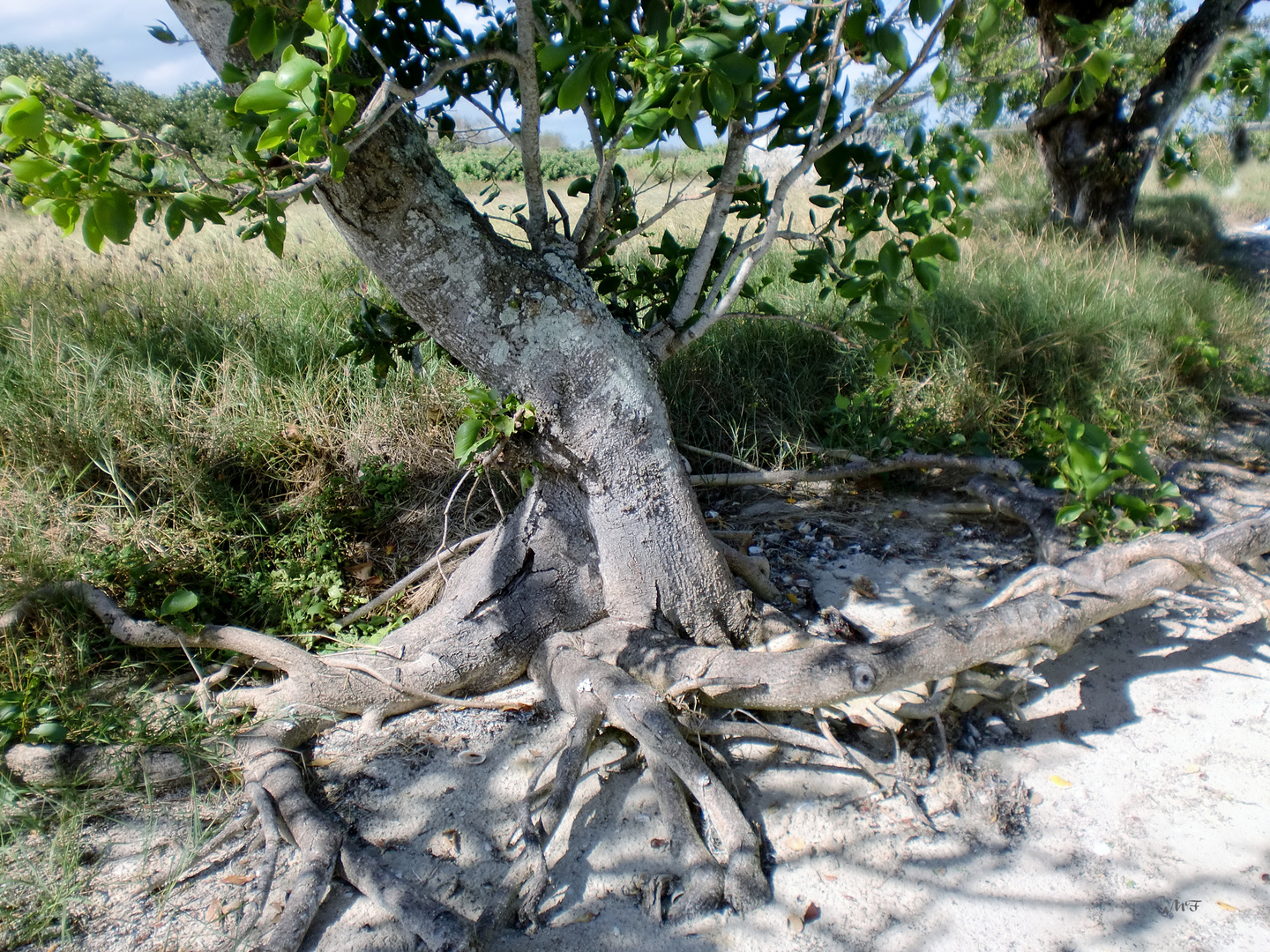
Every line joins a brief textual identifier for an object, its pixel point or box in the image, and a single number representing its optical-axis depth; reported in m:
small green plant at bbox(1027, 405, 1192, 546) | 2.81
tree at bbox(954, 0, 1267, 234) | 6.66
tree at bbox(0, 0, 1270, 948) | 1.83
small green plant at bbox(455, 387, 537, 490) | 2.28
